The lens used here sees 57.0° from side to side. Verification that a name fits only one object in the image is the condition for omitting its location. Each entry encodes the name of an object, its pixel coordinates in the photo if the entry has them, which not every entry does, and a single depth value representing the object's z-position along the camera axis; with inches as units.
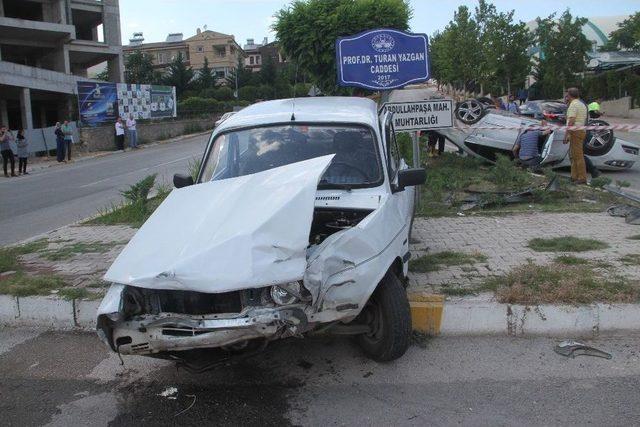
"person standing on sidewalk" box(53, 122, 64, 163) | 1044.5
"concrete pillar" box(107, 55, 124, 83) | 1910.7
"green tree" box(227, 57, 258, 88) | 3038.9
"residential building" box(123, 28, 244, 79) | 4015.8
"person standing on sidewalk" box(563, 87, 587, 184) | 446.9
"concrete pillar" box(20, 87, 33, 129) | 1339.8
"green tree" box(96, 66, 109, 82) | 2704.2
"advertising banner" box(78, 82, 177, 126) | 1268.5
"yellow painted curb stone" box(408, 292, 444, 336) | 195.9
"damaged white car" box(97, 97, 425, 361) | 136.7
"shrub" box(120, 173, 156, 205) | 386.9
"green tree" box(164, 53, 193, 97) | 2610.7
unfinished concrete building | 1389.0
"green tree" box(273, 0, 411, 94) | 507.8
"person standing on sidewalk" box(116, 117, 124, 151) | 1253.7
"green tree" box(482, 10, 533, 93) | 1540.4
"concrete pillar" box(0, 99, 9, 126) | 1496.1
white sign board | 335.3
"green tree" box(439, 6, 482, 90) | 1562.5
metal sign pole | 348.5
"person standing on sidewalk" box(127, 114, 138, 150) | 1294.3
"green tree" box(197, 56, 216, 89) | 2781.3
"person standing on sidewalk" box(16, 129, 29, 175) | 890.1
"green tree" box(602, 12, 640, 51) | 2327.8
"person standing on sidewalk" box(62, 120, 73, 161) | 1067.9
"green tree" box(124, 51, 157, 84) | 2832.2
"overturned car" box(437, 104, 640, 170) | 504.7
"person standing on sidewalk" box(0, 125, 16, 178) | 860.6
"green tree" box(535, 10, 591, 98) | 1604.3
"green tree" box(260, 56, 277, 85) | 3014.3
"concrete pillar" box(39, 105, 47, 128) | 1678.2
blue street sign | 370.0
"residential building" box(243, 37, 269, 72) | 4785.9
